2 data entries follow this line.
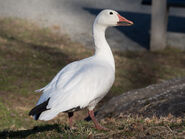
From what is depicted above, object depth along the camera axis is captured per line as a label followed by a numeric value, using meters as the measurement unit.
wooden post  23.21
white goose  8.60
